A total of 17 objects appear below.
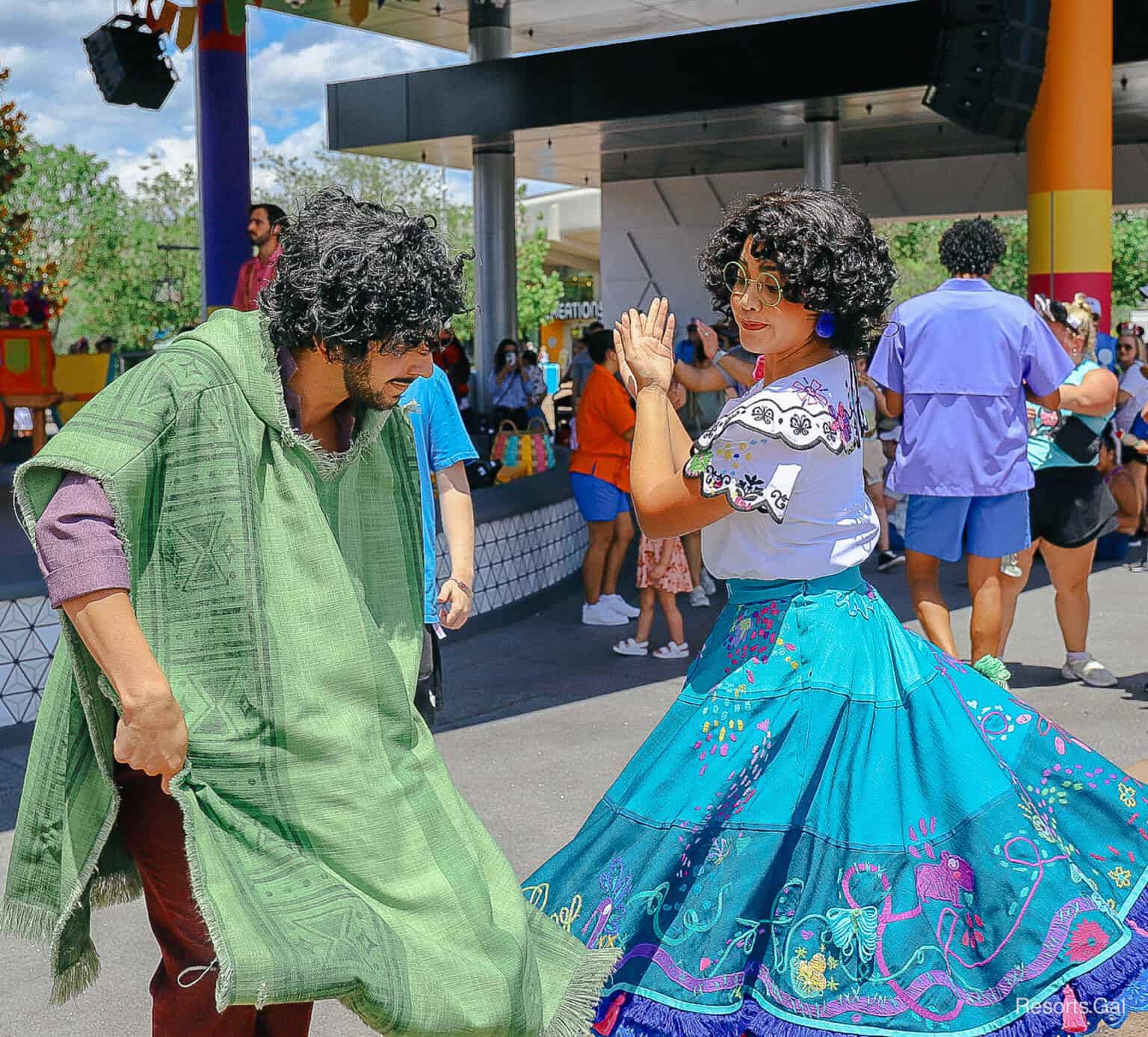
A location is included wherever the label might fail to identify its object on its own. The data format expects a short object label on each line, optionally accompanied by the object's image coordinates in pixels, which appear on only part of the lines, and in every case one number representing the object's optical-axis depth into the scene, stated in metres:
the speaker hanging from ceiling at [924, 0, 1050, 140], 10.21
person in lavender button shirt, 5.79
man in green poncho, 2.17
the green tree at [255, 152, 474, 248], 47.12
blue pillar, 12.82
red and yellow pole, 10.52
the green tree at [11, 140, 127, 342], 49.47
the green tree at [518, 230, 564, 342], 52.12
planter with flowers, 13.34
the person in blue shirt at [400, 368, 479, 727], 3.71
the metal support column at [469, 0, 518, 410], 17.44
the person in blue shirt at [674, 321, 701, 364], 12.12
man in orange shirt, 8.45
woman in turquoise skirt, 2.73
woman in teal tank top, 6.67
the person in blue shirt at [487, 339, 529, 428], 16.59
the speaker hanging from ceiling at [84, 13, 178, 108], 14.20
